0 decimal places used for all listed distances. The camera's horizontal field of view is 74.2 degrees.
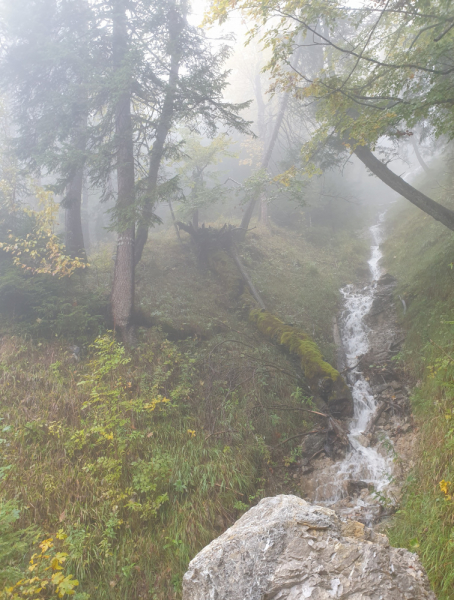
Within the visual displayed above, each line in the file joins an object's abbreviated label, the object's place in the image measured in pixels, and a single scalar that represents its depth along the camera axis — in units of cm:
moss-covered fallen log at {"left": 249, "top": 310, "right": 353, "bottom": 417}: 674
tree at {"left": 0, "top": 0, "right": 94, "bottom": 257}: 995
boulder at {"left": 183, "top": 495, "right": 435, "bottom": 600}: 200
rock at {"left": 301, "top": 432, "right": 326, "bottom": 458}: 595
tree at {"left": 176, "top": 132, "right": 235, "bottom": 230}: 1601
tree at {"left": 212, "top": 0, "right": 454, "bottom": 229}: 541
